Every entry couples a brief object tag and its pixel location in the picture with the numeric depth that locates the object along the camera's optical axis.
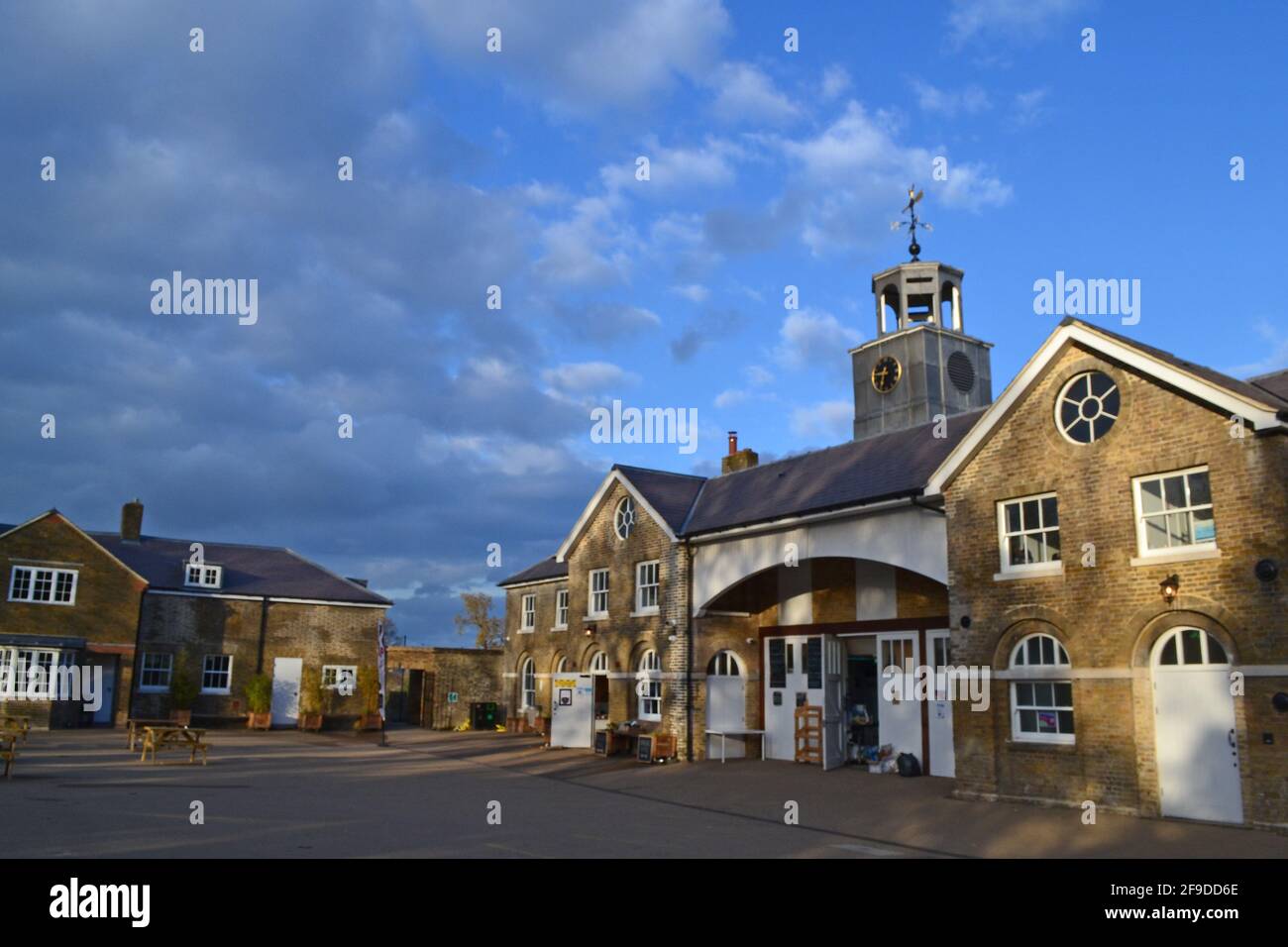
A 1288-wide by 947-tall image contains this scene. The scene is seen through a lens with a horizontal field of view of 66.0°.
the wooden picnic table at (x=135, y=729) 24.68
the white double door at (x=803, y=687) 23.05
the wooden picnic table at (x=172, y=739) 21.48
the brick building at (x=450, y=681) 38.72
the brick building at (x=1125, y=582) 13.65
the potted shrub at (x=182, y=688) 35.28
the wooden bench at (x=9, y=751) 17.55
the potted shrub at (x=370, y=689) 38.61
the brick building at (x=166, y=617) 33.91
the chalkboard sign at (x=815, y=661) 23.56
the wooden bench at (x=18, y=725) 22.03
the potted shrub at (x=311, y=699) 35.97
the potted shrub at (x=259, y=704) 35.81
